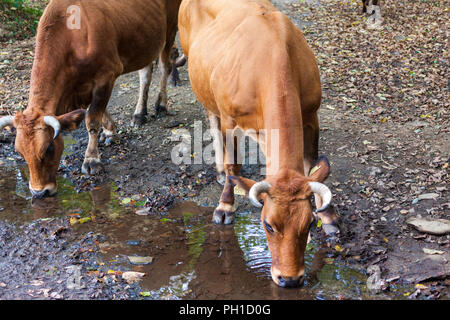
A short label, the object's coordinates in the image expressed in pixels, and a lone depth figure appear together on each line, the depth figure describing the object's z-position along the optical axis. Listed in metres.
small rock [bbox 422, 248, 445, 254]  5.01
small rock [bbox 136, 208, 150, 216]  6.27
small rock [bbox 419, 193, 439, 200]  5.91
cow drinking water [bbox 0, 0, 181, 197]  6.29
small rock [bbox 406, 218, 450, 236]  5.27
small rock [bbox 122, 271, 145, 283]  4.94
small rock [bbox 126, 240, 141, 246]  5.62
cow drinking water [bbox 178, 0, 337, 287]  4.30
